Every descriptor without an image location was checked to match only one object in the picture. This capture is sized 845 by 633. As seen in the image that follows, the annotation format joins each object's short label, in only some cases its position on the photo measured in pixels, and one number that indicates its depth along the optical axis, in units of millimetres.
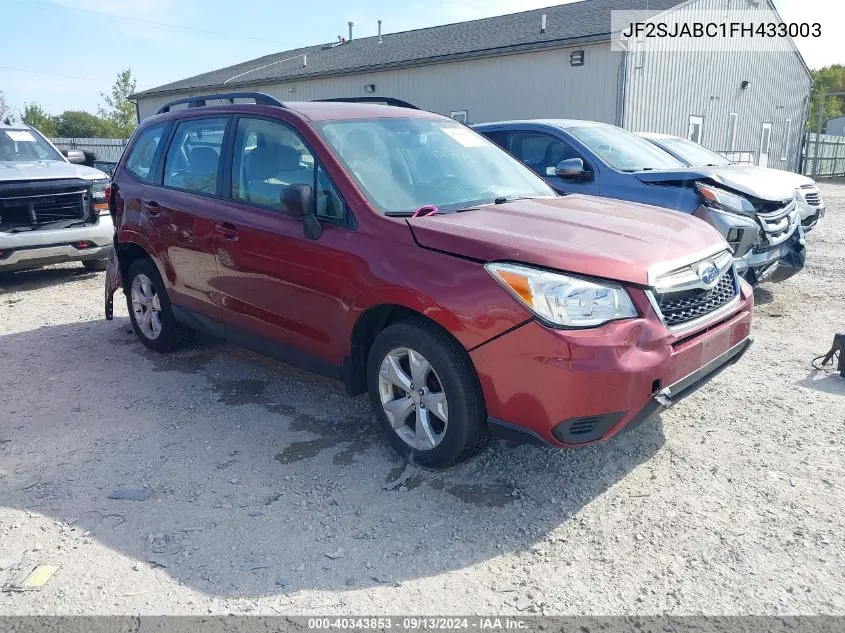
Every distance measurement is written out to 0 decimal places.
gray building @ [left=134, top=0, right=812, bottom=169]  17031
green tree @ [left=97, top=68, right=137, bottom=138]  53562
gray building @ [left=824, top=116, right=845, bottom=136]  32725
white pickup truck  7703
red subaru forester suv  2920
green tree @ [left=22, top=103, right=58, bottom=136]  45406
